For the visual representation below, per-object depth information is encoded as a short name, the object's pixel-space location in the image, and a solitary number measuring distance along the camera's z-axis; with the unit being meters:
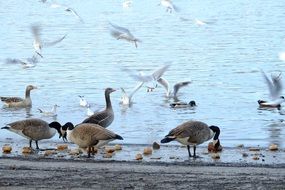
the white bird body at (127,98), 18.61
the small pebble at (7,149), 12.43
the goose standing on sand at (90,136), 11.82
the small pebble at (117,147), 12.84
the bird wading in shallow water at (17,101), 19.28
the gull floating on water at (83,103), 18.30
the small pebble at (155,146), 12.96
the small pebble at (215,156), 11.99
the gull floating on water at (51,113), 17.42
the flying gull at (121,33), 18.95
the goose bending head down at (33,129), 12.78
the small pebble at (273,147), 12.70
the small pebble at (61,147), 12.75
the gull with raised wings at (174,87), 20.26
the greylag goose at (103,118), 13.66
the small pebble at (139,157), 11.71
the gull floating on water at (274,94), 18.30
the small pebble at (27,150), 12.40
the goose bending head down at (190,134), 11.92
